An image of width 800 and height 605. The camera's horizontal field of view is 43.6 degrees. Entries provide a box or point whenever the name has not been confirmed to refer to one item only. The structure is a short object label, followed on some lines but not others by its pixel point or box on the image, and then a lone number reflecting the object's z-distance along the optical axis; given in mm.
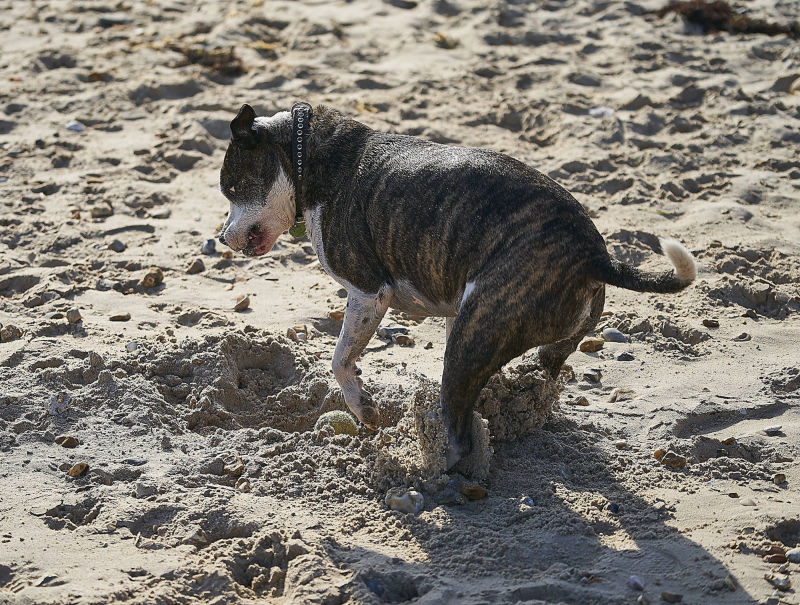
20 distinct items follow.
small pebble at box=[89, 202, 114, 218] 7527
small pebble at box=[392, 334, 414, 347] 6160
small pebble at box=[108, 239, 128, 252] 7133
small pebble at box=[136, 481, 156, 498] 4672
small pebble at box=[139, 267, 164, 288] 6660
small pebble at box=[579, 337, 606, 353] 5938
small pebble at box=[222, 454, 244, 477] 4904
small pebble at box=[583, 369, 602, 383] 5660
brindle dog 4363
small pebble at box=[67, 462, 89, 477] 4824
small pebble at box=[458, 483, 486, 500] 4629
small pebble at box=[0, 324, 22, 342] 5941
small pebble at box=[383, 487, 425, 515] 4555
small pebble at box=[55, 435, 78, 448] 5055
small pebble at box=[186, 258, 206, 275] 6895
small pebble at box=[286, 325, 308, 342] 6082
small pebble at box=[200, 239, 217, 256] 7113
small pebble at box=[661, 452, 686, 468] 4816
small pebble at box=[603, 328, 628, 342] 6023
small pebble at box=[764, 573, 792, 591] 3834
